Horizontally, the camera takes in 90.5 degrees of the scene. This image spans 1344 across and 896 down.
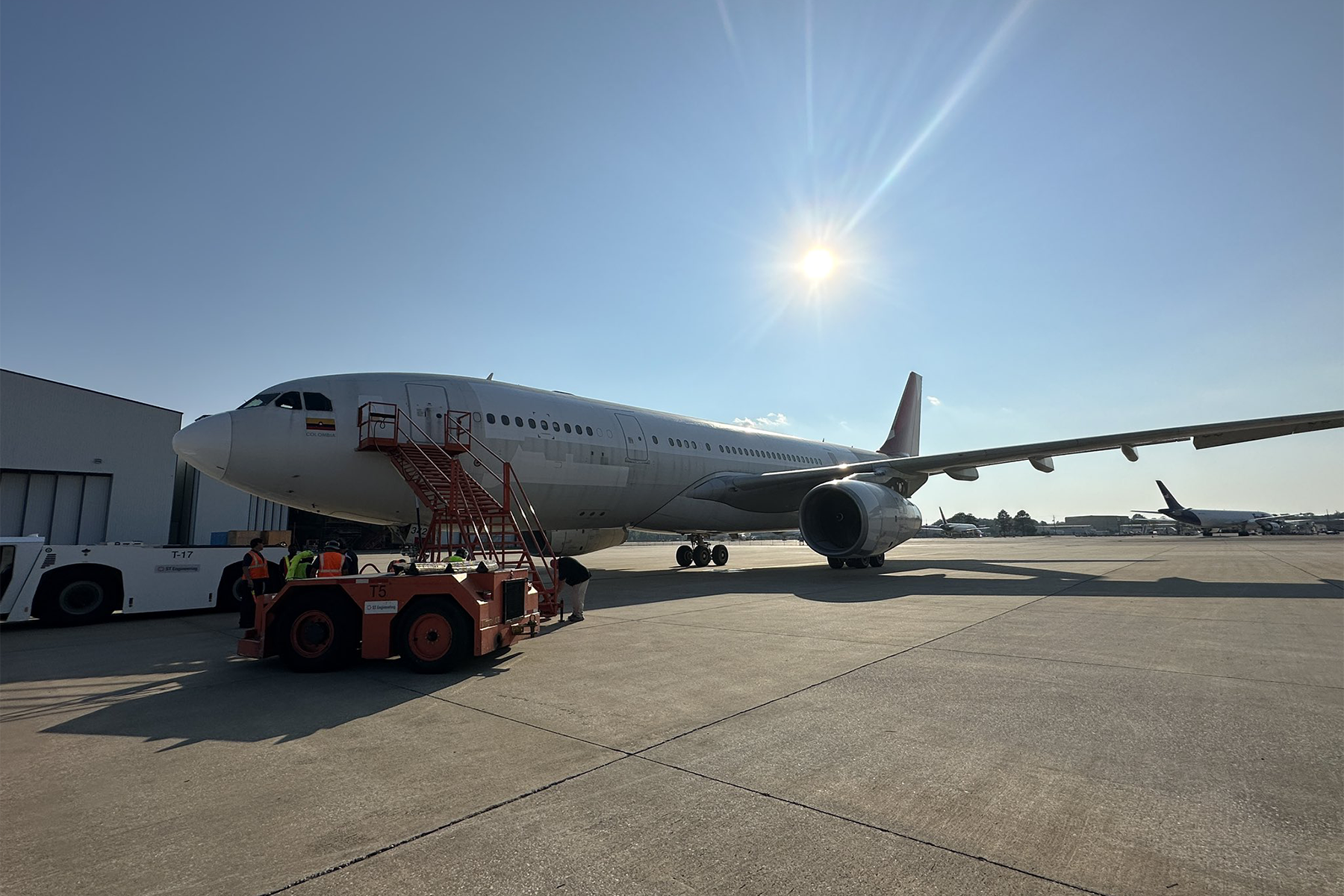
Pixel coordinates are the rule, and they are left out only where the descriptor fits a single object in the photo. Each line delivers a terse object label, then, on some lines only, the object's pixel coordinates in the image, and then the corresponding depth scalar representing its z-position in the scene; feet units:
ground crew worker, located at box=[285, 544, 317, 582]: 22.76
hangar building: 61.93
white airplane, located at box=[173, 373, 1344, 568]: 36.27
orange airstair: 31.30
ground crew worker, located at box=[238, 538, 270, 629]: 27.30
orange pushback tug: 20.70
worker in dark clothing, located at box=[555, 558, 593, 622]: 30.76
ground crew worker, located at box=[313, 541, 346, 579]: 23.20
